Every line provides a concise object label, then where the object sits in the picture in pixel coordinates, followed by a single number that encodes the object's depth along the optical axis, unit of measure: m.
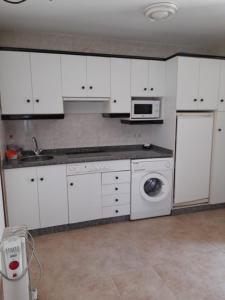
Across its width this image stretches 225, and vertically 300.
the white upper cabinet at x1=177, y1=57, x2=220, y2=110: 2.95
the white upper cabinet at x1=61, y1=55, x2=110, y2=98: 2.78
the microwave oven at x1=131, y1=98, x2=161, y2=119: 3.13
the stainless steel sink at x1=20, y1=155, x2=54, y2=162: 2.98
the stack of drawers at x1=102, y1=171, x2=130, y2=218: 2.90
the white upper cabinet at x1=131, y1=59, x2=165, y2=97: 3.06
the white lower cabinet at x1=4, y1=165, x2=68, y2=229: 2.54
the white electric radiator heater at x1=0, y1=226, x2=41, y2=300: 1.46
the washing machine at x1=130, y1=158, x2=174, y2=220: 3.01
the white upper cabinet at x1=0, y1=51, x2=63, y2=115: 2.58
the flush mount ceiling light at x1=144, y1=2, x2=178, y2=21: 2.13
